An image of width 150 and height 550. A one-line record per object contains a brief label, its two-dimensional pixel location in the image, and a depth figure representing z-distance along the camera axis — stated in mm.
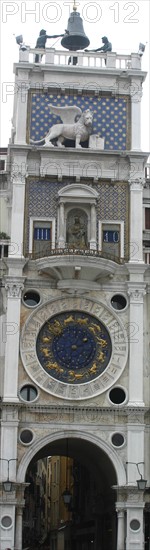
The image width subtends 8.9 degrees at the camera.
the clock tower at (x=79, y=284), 33938
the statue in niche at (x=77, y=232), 36406
